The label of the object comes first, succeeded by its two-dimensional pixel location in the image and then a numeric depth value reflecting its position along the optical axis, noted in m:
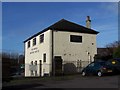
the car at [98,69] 11.79
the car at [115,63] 12.18
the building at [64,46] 17.18
